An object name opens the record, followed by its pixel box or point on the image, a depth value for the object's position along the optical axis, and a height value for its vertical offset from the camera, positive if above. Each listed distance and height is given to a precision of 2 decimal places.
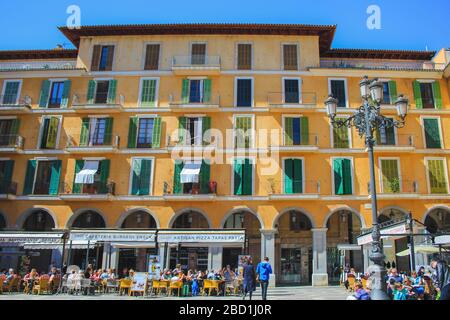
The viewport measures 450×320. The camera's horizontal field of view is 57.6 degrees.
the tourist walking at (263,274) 12.84 -0.28
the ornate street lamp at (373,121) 9.75 +4.32
